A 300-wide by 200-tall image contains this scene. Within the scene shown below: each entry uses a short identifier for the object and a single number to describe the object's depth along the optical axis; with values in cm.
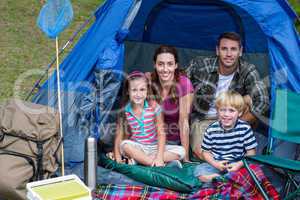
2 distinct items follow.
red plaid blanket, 335
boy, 356
